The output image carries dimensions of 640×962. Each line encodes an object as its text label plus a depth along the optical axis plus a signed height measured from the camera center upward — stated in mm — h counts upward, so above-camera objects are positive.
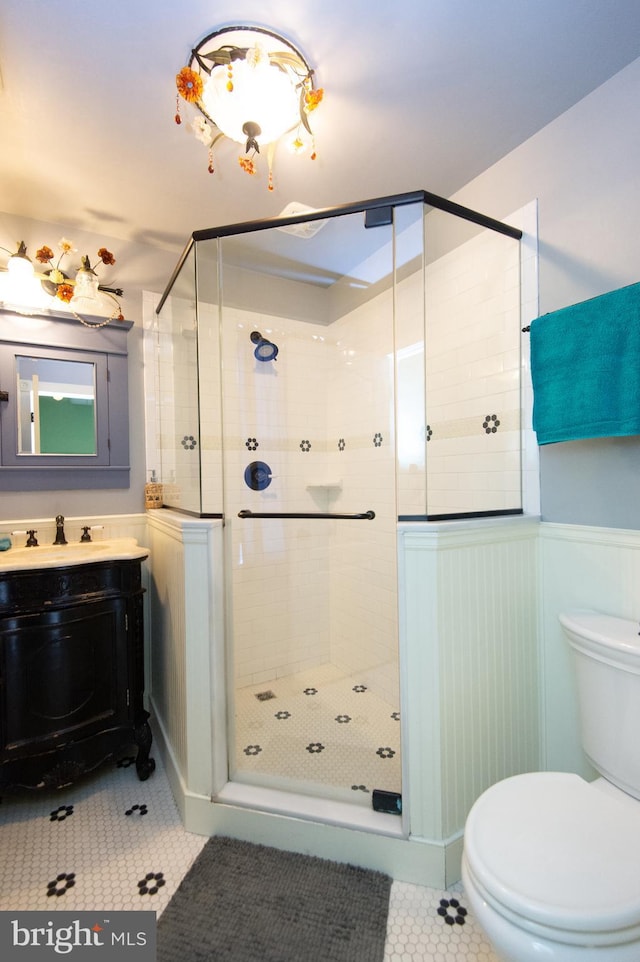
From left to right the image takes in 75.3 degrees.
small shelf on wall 2264 -25
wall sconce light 1782 +890
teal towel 1143 +320
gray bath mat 1064 -1206
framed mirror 1826 +369
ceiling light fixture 1119 +1103
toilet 707 -736
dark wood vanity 1444 -700
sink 1466 -279
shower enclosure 1523 +217
